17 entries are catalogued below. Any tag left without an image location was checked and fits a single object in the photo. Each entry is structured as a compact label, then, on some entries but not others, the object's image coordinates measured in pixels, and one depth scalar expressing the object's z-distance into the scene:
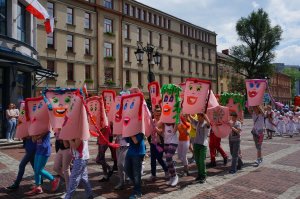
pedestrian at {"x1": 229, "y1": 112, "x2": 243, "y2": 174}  8.87
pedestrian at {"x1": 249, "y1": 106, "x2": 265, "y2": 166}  9.91
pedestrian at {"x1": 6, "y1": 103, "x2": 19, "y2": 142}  15.38
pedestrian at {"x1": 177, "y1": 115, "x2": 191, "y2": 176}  8.20
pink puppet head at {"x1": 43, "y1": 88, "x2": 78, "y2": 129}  6.71
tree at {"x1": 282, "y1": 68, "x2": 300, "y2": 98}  102.76
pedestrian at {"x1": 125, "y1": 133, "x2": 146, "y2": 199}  6.43
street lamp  16.88
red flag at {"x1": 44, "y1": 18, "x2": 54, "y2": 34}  19.23
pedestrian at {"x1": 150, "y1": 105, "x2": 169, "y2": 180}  7.85
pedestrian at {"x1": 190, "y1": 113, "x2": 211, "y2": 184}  7.66
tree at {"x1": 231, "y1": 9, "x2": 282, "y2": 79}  50.56
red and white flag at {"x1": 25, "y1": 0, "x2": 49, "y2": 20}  17.33
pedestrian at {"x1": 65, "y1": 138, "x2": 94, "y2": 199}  5.84
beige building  31.78
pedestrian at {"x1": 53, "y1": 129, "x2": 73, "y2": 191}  6.52
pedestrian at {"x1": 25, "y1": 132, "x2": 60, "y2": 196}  6.86
